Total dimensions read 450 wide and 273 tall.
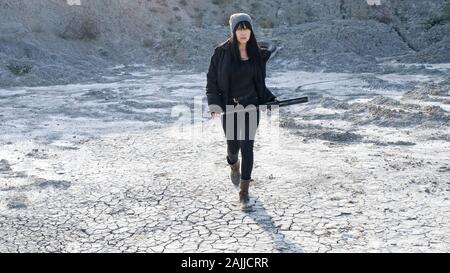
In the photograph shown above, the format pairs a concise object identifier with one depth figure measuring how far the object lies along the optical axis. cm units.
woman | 399
